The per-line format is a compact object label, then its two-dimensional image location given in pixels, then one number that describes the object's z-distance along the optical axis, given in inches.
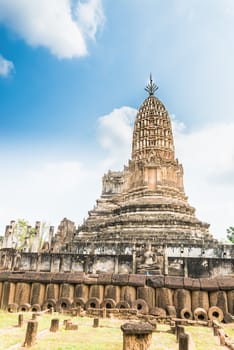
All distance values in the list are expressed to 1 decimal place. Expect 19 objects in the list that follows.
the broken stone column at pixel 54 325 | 317.4
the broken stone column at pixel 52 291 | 499.3
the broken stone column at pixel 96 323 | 362.3
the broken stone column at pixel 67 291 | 495.2
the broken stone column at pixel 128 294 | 477.4
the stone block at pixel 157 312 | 439.8
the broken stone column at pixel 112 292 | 480.4
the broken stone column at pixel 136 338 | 207.5
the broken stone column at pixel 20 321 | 351.0
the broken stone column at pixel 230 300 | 450.2
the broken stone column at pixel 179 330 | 306.0
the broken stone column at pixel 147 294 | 471.2
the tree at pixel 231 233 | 2264.5
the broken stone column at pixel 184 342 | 230.8
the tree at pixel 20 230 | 1849.8
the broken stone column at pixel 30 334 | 258.1
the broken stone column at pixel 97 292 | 487.8
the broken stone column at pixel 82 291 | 492.4
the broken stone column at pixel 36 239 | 1122.4
